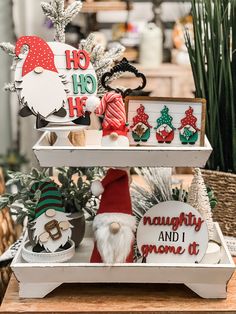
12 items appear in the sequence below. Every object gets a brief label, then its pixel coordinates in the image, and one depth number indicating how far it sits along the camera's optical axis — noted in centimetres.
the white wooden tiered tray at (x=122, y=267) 132
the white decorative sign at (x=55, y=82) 137
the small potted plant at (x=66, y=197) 149
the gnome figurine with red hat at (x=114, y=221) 135
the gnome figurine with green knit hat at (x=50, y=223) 140
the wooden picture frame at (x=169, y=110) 138
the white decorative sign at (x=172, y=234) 139
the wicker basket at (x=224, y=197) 164
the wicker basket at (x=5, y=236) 180
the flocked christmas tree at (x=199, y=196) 145
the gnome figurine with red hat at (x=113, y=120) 134
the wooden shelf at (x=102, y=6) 398
